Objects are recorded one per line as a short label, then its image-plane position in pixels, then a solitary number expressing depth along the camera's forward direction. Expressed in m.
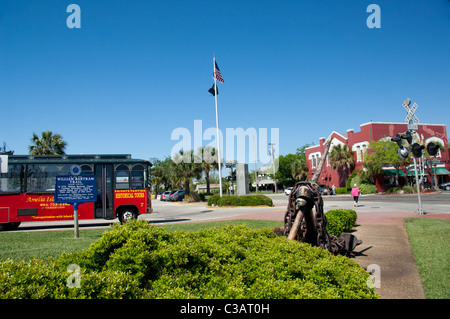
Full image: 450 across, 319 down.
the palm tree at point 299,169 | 64.97
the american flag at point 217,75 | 27.05
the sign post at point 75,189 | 10.88
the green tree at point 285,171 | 78.06
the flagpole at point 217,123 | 29.31
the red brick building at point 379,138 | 46.69
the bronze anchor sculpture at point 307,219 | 5.50
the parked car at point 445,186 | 46.02
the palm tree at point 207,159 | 45.38
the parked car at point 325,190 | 46.96
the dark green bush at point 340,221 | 9.84
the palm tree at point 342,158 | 49.19
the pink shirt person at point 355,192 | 22.55
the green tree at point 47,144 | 30.34
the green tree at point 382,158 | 42.03
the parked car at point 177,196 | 47.66
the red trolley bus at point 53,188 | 14.76
